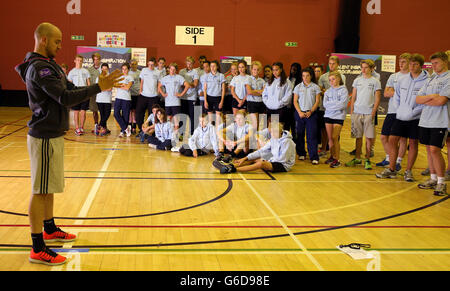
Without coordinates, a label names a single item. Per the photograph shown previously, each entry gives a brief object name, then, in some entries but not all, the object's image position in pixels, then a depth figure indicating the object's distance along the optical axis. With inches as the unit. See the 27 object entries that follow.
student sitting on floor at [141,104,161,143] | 360.5
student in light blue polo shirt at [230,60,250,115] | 363.9
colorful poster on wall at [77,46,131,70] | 556.7
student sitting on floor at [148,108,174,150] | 342.3
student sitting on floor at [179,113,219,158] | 319.6
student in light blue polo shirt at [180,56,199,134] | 396.3
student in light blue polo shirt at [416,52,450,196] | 223.0
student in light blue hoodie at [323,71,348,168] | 296.0
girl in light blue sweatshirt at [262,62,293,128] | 321.7
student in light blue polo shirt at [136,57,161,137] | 392.8
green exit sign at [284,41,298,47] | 595.5
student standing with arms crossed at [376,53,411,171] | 270.7
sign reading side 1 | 584.1
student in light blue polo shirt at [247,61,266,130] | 356.8
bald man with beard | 132.0
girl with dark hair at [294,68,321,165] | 308.2
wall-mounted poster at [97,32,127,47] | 576.7
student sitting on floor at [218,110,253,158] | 307.9
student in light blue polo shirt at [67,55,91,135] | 387.9
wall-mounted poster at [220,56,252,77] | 571.5
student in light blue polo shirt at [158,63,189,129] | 384.5
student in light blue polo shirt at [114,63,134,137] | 391.2
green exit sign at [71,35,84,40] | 578.2
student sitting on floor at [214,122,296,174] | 271.6
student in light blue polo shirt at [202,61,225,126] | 382.3
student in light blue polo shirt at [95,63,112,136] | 394.6
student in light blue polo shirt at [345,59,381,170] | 295.9
